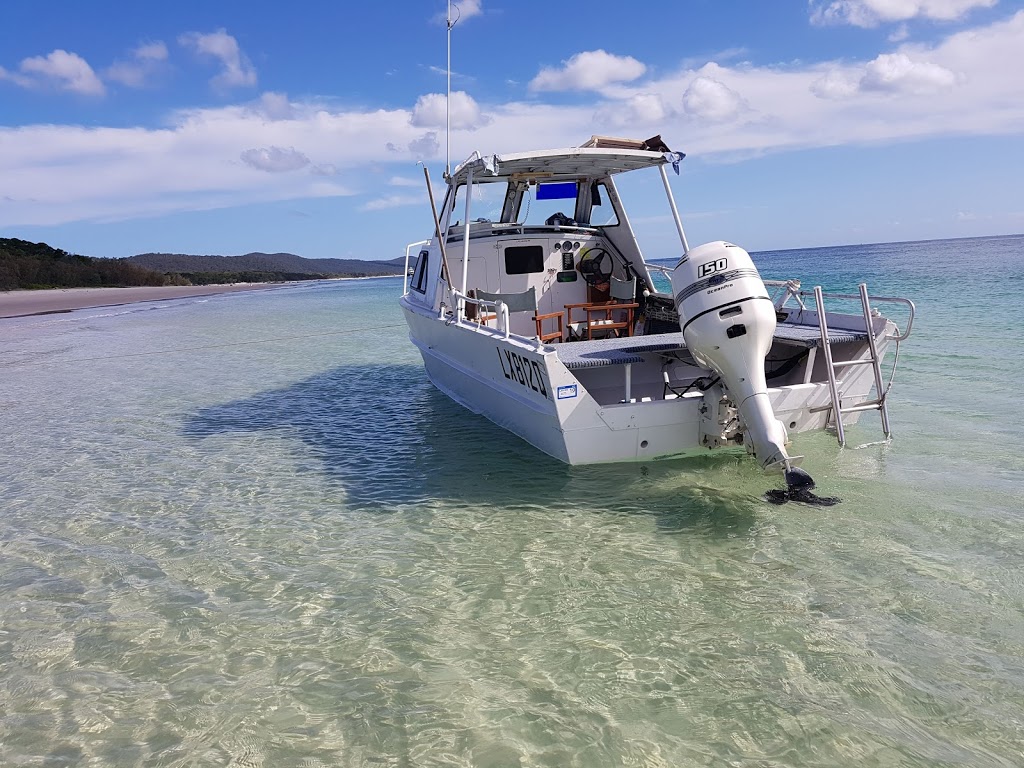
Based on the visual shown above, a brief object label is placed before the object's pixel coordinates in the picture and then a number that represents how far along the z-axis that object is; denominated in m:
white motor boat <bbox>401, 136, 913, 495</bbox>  5.71
